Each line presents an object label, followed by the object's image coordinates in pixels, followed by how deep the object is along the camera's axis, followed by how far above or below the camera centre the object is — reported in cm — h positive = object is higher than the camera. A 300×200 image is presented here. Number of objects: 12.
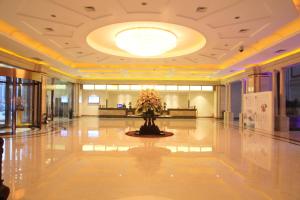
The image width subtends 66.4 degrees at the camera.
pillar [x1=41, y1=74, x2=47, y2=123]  1294 +51
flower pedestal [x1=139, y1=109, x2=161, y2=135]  948 -101
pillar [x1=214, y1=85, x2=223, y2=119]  2084 +15
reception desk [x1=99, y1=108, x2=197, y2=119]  2033 -83
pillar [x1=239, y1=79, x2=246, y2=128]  1390 -68
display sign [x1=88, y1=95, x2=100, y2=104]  2238 +24
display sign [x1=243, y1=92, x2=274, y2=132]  1069 -35
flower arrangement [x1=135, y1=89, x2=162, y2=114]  954 +4
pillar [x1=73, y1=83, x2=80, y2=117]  2003 +29
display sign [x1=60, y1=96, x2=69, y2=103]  1806 +26
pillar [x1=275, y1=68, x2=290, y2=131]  1112 -34
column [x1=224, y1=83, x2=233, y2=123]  1706 -18
